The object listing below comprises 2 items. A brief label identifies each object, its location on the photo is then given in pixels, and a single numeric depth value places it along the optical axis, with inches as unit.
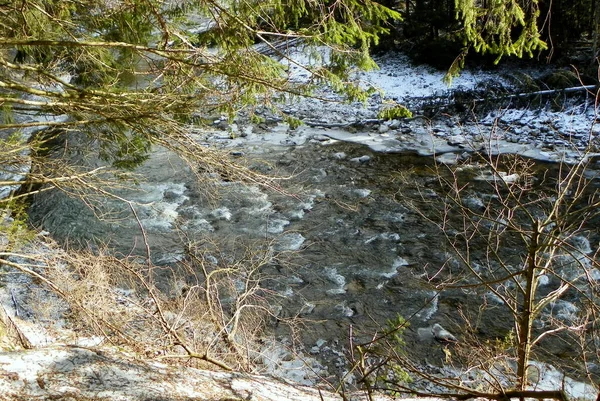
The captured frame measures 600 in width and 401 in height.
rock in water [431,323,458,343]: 287.3
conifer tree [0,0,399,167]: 183.3
